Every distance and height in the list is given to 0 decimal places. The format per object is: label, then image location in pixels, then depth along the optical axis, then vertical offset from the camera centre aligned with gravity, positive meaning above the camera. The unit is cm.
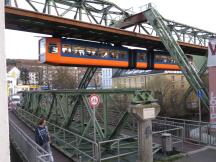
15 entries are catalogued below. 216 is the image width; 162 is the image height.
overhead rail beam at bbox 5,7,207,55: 1595 +429
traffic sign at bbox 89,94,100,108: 837 -56
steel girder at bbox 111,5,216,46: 2586 +717
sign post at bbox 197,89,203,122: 1672 -77
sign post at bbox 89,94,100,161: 837 -56
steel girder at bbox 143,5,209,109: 1851 +271
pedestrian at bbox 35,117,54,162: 848 -173
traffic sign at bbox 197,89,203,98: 1678 -76
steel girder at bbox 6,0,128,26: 2317 +810
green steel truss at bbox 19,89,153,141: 845 -120
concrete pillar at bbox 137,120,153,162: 799 -186
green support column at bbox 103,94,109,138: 940 -113
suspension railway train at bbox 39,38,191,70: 1786 +237
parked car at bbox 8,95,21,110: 3363 -253
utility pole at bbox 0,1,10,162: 278 -23
